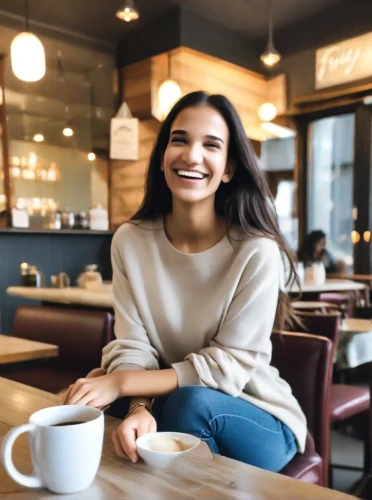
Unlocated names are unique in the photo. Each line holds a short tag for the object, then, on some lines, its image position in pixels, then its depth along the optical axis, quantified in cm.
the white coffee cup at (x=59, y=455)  55
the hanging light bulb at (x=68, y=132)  484
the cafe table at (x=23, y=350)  162
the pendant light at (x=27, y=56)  339
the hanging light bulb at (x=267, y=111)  497
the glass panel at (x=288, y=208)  559
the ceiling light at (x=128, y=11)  359
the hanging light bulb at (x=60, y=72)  481
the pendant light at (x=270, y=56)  414
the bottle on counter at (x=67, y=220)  478
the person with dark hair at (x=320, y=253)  490
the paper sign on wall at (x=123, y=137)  489
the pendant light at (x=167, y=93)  419
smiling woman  99
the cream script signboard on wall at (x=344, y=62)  457
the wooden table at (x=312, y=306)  247
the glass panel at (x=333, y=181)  505
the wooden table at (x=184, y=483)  55
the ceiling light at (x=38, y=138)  462
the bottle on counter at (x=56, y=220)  469
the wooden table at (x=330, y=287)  326
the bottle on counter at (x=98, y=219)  489
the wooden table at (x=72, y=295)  236
